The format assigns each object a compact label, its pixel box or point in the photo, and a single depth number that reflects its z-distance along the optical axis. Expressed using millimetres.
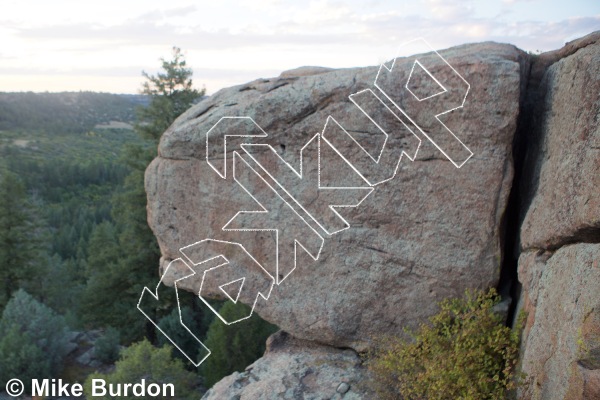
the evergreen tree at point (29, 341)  16031
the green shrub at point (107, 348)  18797
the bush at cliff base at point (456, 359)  5742
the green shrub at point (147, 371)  11523
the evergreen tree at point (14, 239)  21453
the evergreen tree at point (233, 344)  14406
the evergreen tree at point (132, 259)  20594
